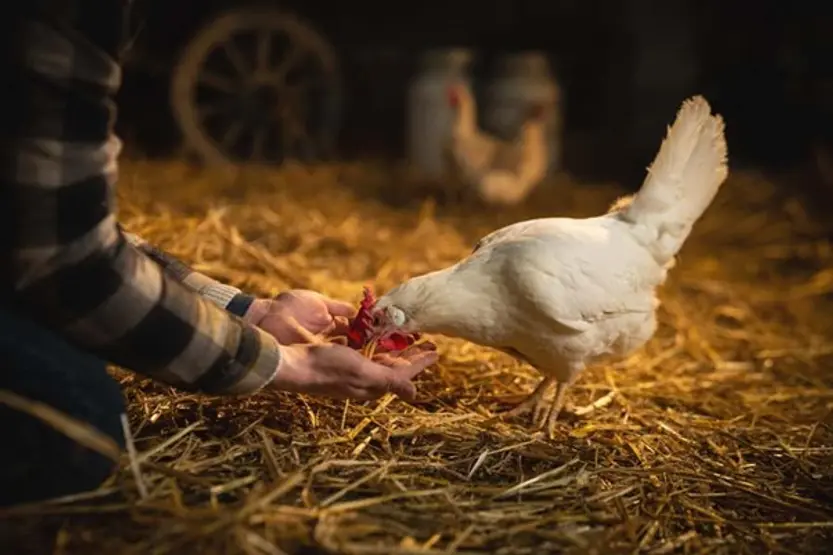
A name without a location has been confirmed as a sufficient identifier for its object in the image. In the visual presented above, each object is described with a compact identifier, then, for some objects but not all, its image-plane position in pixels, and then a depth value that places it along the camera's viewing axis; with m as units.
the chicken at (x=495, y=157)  4.29
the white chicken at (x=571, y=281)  1.82
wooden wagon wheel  4.55
